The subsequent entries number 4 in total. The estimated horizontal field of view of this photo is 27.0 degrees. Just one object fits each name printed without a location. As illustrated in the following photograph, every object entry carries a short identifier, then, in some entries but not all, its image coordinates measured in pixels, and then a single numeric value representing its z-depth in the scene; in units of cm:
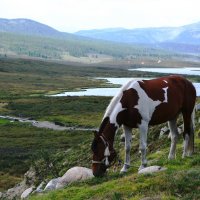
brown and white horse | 1210
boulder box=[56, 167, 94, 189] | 1552
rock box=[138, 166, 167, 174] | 1222
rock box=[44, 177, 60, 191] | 1630
